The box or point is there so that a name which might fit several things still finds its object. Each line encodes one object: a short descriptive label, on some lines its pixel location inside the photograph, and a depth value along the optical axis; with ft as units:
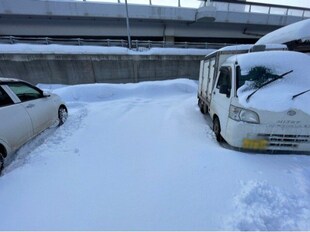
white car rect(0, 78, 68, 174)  9.98
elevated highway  52.90
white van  9.50
